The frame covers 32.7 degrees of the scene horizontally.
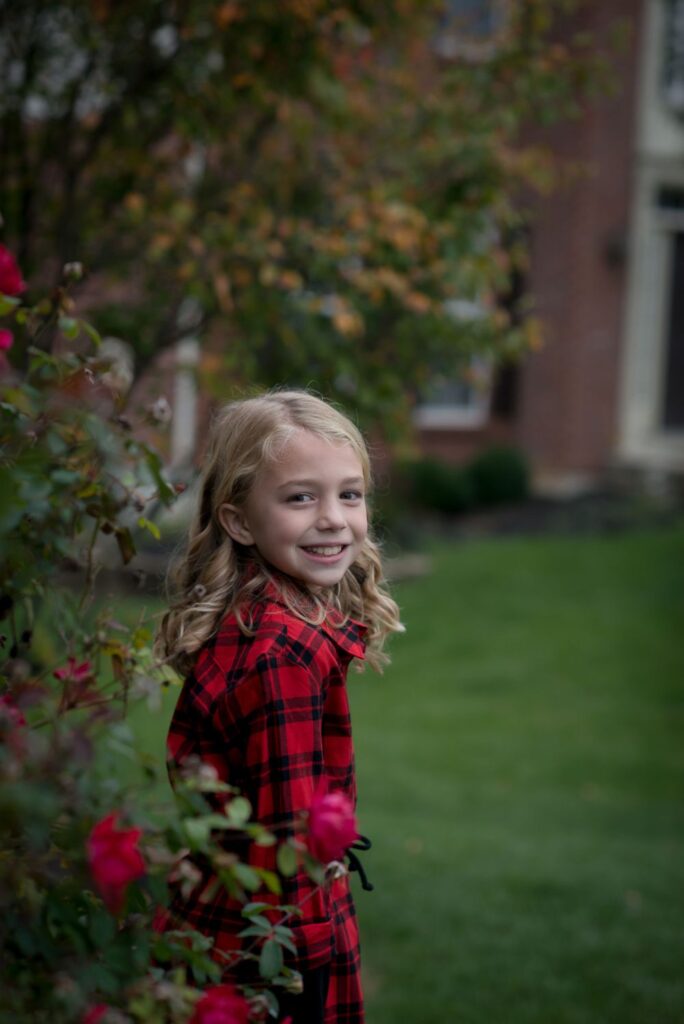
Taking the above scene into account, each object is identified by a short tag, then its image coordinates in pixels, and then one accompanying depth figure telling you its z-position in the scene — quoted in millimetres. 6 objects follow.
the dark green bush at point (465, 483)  13266
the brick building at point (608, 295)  13820
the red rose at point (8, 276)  1579
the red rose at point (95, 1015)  1240
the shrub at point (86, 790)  1199
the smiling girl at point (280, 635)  1814
